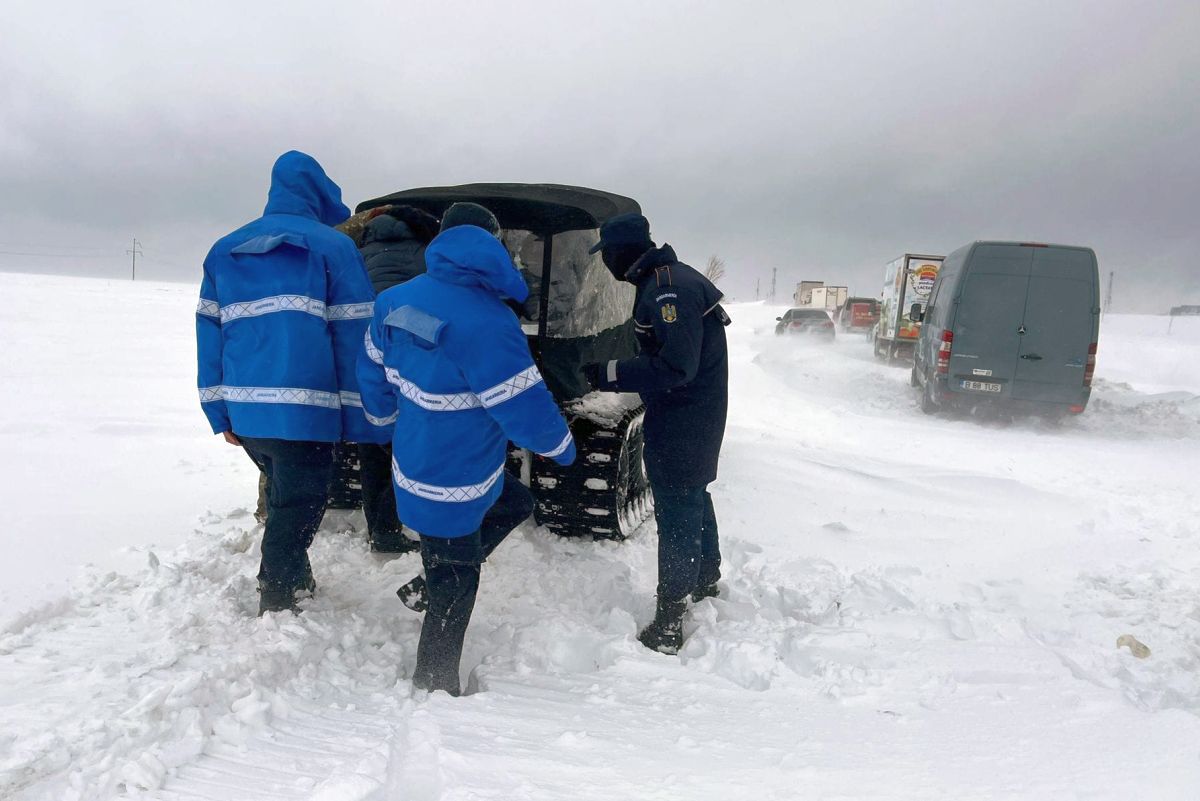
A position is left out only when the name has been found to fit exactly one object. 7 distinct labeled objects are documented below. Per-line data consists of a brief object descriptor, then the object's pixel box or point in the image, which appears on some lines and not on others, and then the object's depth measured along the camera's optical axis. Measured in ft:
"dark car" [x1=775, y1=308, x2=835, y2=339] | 80.51
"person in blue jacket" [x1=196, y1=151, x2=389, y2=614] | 8.93
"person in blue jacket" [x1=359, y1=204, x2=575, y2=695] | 7.67
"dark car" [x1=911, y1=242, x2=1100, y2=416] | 30.55
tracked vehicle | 12.88
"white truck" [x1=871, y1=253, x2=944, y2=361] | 58.85
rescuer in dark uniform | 9.71
